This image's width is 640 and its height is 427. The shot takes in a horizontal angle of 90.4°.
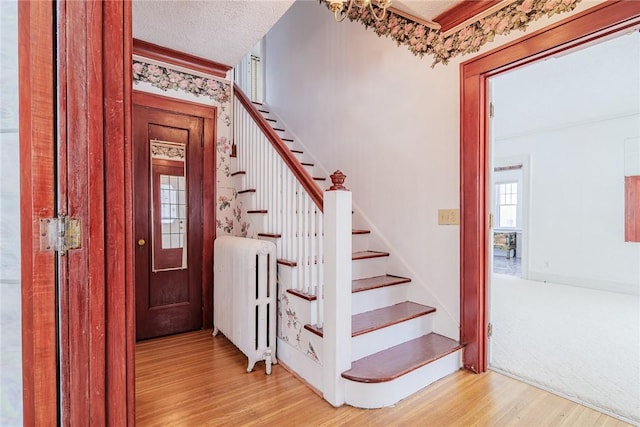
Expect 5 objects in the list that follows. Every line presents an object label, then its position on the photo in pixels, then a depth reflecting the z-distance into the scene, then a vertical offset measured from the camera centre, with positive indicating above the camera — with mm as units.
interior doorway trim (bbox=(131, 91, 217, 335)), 3006 +110
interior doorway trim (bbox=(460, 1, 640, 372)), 2105 +83
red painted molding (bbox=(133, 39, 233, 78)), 2717 +1416
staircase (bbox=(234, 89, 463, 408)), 1811 -839
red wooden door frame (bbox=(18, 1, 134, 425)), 714 +28
